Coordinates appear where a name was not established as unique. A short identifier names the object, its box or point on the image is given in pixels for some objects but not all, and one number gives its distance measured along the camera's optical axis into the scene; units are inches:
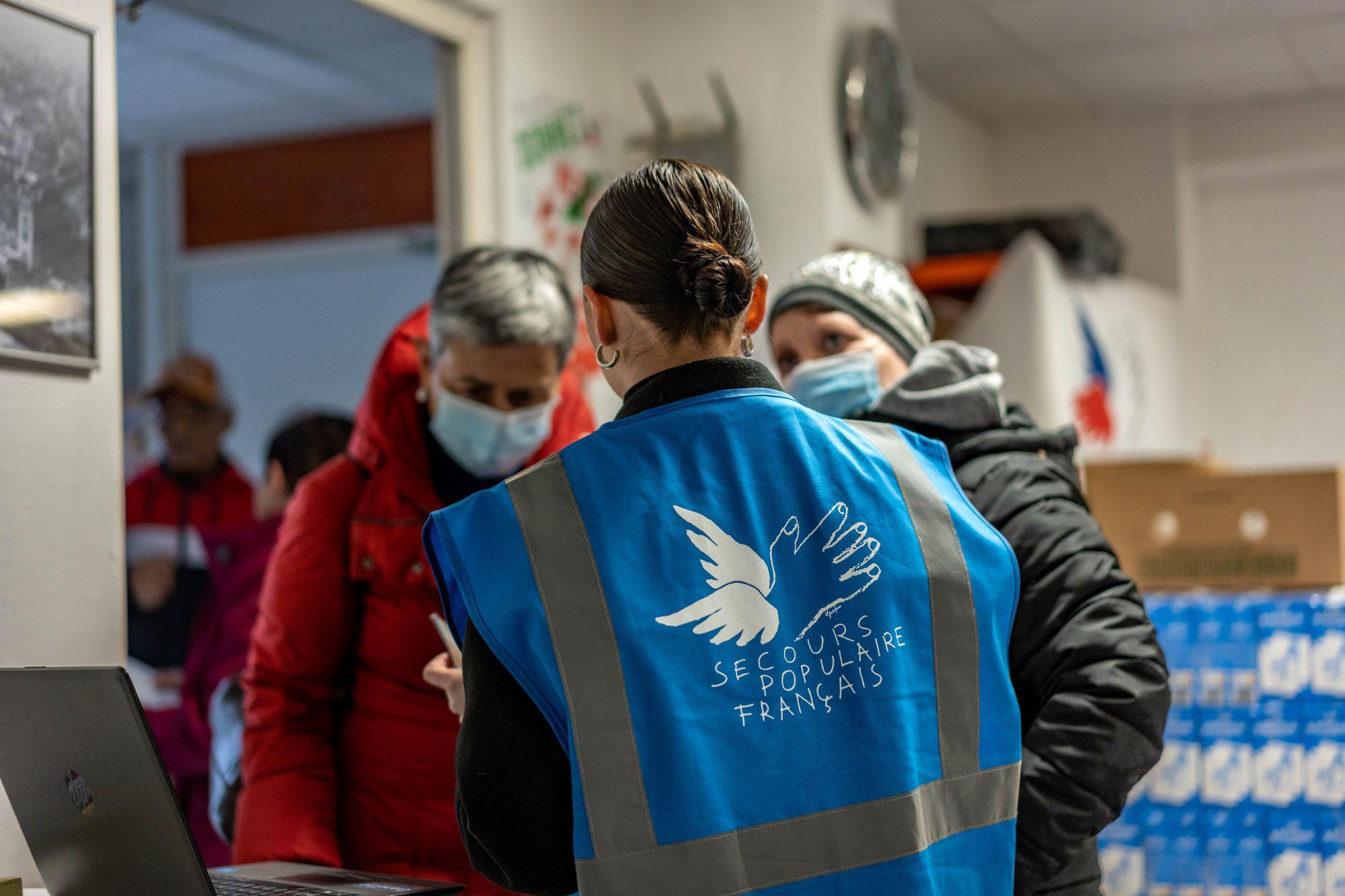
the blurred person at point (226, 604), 108.2
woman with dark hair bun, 42.1
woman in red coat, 69.6
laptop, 50.6
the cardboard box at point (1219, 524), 111.9
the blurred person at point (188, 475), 148.7
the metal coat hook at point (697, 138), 147.1
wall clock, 151.7
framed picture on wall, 71.5
